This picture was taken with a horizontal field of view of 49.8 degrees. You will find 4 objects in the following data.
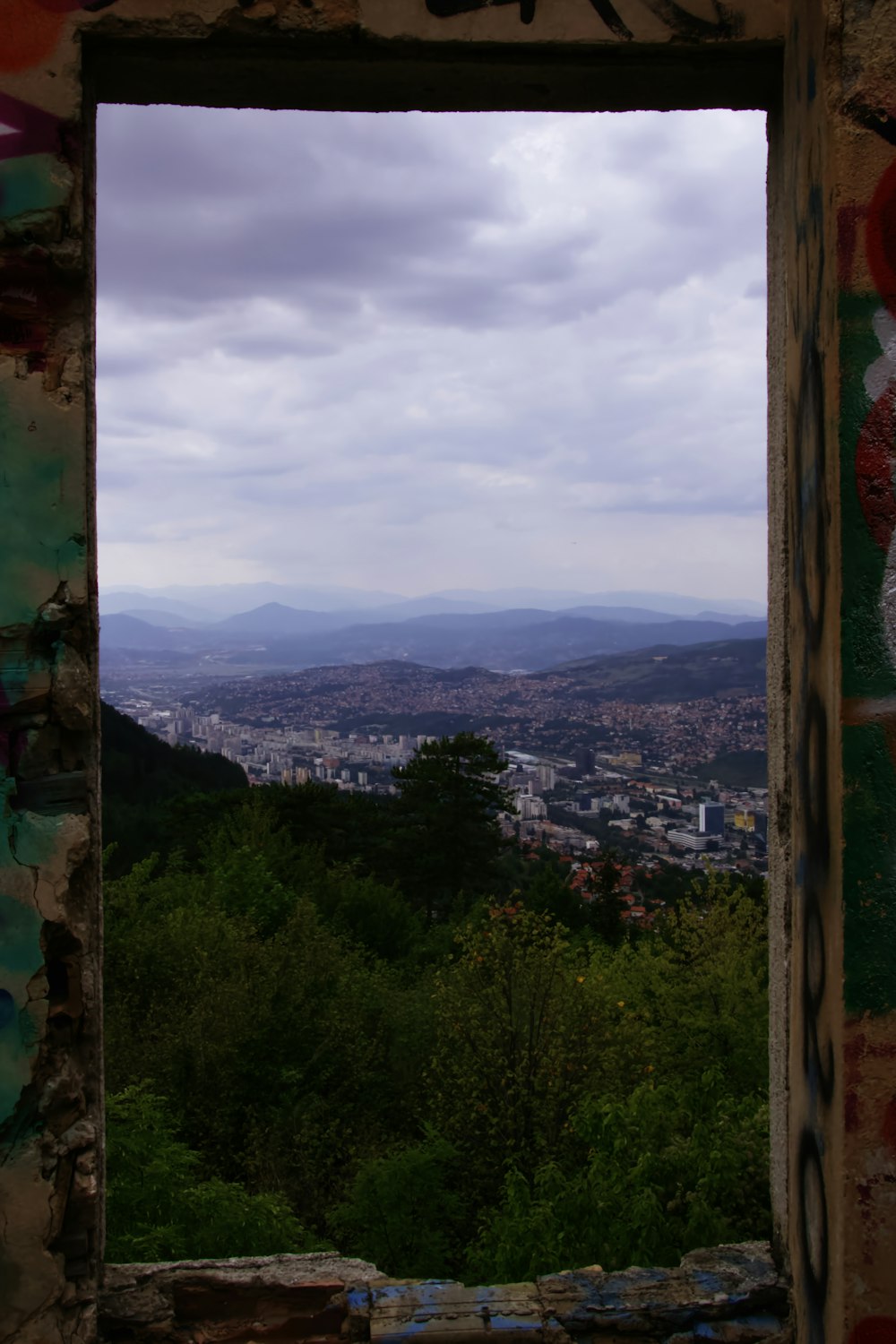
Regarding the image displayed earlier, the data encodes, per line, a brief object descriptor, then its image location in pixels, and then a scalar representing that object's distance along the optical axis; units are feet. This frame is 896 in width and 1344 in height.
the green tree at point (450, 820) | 86.17
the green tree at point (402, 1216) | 24.32
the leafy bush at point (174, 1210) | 18.62
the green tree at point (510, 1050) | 33.96
